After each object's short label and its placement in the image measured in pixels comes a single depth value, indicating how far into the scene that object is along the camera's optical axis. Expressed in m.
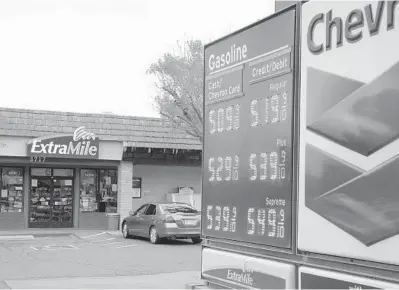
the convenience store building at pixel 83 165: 23.55
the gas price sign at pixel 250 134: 5.79
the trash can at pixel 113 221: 24.80
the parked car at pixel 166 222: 19.00
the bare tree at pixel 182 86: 21.86
